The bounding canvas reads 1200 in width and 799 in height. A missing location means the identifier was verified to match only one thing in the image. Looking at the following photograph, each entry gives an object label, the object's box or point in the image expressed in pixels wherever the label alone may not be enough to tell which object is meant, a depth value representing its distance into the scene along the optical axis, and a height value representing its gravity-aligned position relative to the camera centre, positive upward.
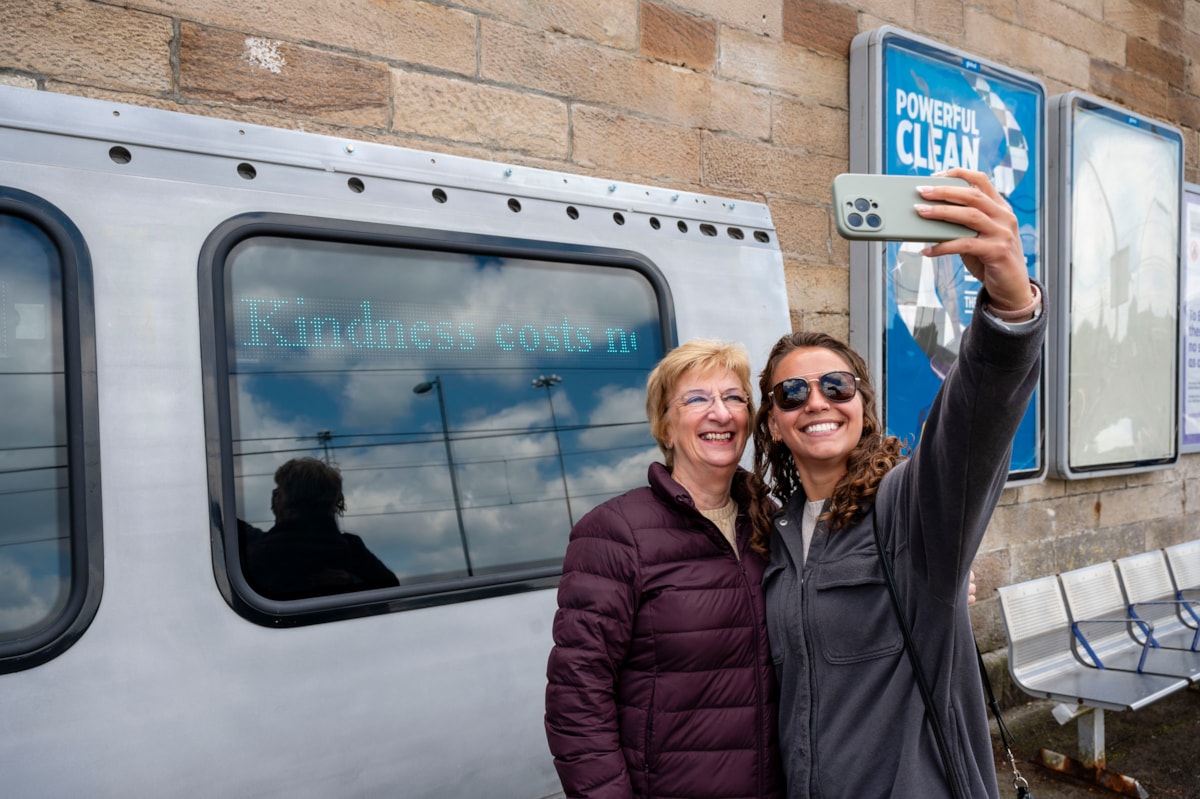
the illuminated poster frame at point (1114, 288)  5.60 +0.49
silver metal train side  1.52 -0.40
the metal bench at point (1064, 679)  4.07 -1.42
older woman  1.59 -0.51
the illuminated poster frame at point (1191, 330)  6.57 +0.24
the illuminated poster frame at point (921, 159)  4.61 +1.10
